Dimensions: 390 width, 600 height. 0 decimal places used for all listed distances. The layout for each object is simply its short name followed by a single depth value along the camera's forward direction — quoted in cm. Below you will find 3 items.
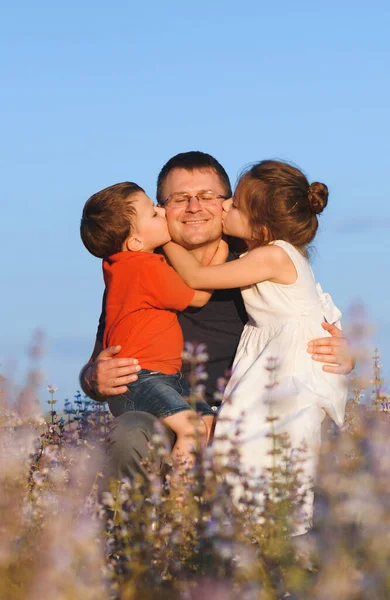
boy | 1149
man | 1087
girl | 1096
